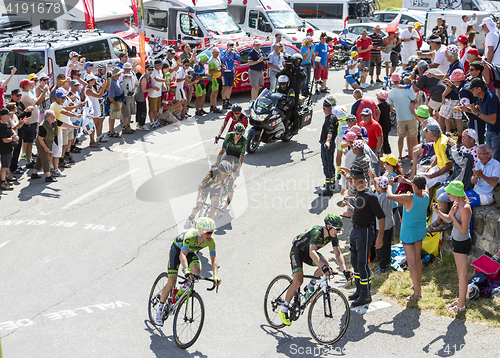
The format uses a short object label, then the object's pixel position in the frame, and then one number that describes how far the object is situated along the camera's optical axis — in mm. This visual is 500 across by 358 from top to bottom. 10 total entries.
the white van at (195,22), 20758
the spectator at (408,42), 18547
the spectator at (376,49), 19733
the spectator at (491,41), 12305
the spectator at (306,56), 17969
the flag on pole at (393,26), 20511
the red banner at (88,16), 21656
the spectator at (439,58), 13672
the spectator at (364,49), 19125
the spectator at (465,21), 22820
